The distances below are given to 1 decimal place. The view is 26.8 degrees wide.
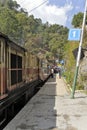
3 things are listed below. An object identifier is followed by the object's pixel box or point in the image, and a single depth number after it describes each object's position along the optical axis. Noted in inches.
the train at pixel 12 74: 220.2
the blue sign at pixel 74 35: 391.2
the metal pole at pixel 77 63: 382.2
